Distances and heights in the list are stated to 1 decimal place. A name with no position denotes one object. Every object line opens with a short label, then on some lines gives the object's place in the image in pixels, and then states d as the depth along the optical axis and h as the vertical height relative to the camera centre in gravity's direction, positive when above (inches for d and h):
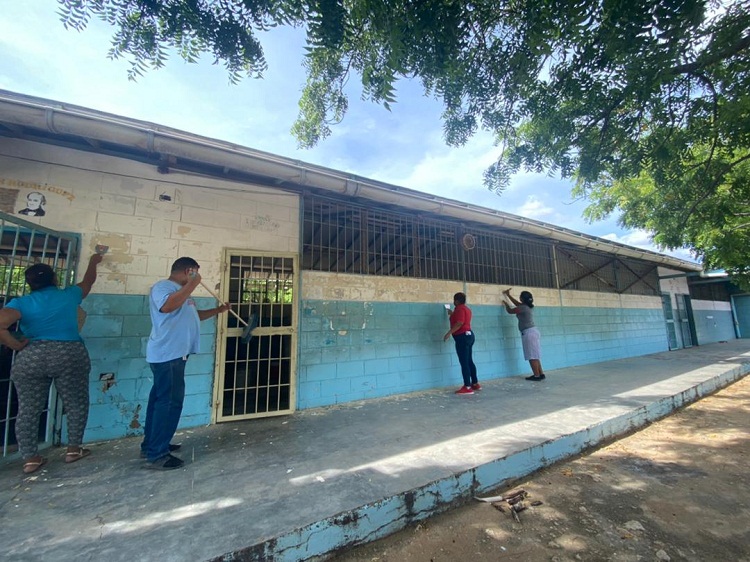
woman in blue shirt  91.6 -8.7
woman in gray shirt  218.5 -5.8
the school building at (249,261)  118.2 +33.6
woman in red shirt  185.6 -8.9
